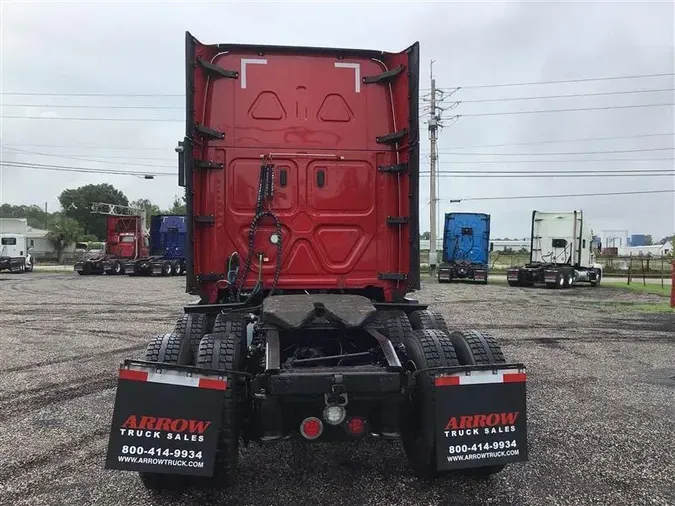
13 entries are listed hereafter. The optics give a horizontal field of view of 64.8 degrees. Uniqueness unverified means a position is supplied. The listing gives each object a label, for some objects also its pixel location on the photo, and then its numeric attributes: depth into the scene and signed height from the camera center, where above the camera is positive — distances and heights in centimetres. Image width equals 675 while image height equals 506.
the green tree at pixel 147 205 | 9556 +755
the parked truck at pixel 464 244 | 2661 +26
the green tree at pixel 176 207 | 9239 +683
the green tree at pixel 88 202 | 9162 +751
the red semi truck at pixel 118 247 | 3309 -15
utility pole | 3238 +436
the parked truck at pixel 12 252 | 3478 -58
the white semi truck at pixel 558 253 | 2422 -14
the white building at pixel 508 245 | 6633 +64
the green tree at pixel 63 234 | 6072 +113
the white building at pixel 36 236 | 4422 +93
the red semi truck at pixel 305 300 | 305 -42
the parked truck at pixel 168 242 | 3262 +21
